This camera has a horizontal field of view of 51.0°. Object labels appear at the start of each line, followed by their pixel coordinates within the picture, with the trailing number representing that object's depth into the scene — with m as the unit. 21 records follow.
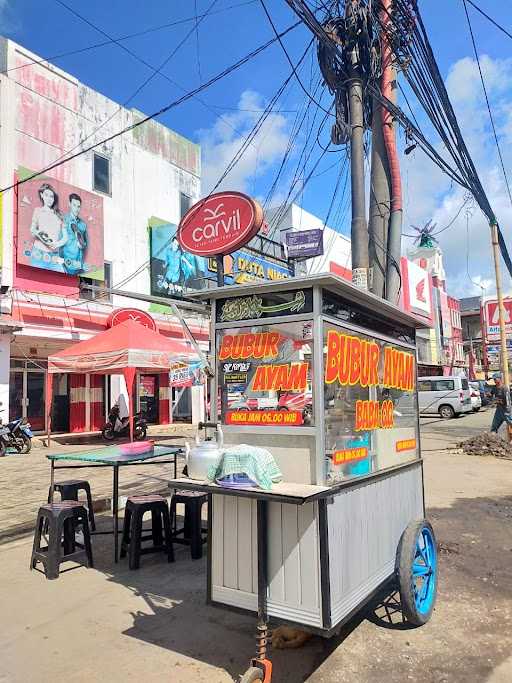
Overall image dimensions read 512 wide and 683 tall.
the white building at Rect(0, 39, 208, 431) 16.34
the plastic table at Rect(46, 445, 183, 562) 5.56
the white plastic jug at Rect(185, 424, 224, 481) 3.59
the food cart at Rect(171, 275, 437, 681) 3.31
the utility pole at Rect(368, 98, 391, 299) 8.44
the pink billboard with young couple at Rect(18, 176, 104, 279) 16.47
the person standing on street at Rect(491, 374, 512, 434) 14.43
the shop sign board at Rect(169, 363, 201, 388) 13.20
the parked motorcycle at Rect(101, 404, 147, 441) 17.09
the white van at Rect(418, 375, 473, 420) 28.28
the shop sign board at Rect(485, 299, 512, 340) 22.36
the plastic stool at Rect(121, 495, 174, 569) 5.45
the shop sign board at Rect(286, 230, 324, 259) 18.56
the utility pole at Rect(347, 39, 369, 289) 8.05
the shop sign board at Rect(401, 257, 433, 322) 39.47
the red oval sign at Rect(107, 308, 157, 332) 18.53
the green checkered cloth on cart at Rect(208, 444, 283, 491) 3.36
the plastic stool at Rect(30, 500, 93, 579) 5.17
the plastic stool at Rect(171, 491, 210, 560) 5.80
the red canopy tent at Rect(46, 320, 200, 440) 13.51
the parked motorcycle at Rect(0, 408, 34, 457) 14.05
